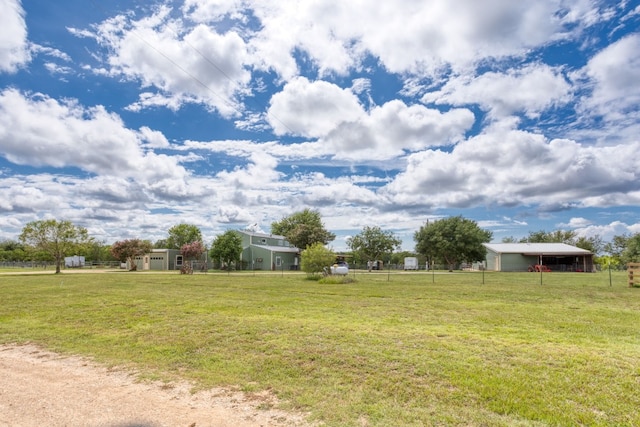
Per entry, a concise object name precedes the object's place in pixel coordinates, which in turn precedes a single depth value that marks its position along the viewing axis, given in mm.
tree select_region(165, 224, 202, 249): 70375
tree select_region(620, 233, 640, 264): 49219
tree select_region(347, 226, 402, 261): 53469
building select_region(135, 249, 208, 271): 52875
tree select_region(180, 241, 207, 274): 49156
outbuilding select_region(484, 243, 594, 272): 49125
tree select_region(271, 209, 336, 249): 54625
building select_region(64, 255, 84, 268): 63906
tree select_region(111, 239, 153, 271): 50125
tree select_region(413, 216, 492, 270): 51594
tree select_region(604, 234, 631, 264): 69412
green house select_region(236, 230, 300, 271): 51469
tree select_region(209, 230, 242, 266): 47344
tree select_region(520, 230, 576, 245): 75000
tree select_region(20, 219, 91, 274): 35188
